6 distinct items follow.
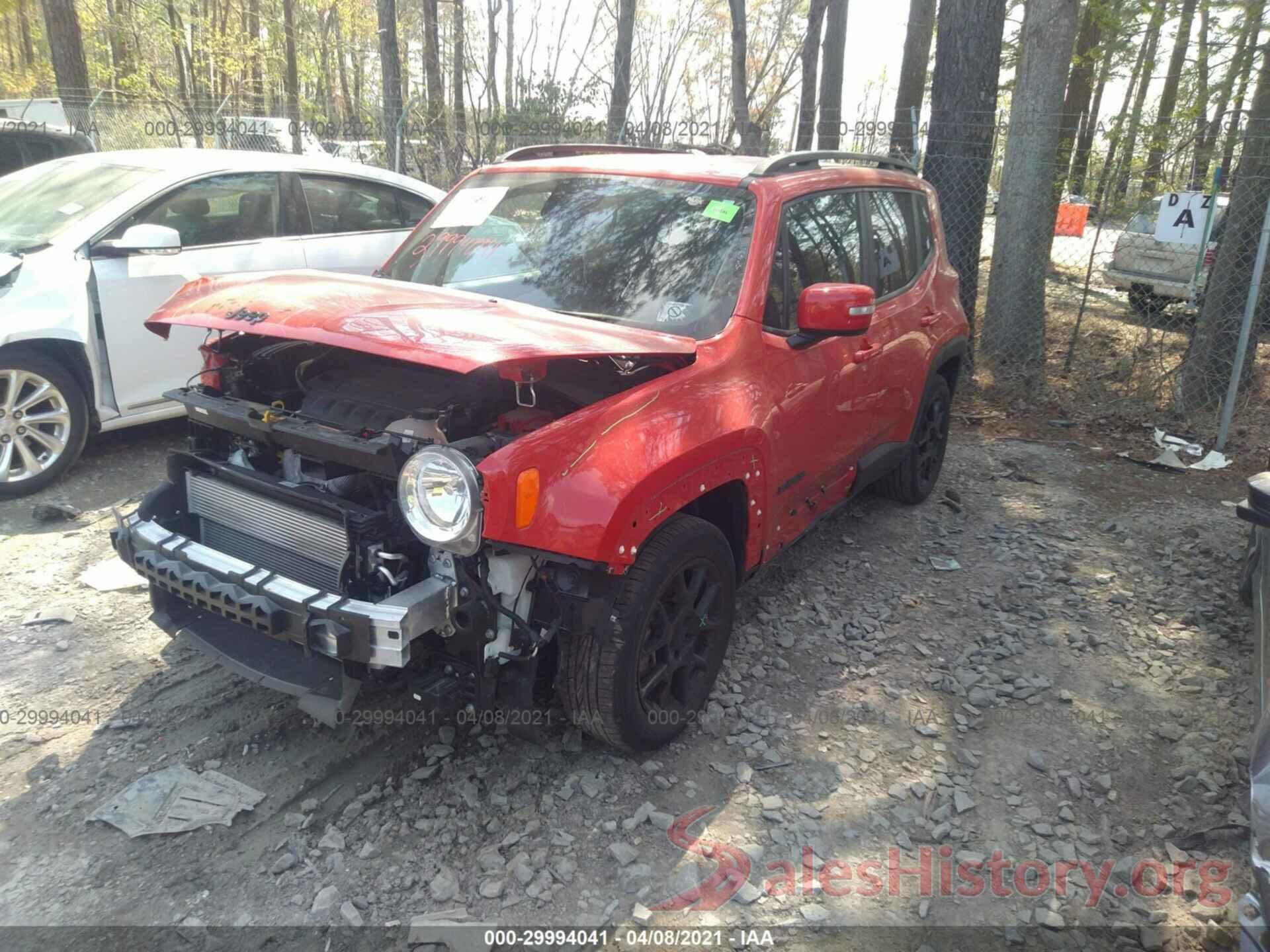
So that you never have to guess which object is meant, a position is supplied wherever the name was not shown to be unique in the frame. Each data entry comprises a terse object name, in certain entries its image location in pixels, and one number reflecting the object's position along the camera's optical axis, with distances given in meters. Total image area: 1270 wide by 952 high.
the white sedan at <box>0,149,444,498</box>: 5.12
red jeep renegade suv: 2.72
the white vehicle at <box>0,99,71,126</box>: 10.98
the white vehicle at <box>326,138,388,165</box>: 11.93
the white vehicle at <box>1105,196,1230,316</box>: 10.78
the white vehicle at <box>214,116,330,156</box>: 13.52
